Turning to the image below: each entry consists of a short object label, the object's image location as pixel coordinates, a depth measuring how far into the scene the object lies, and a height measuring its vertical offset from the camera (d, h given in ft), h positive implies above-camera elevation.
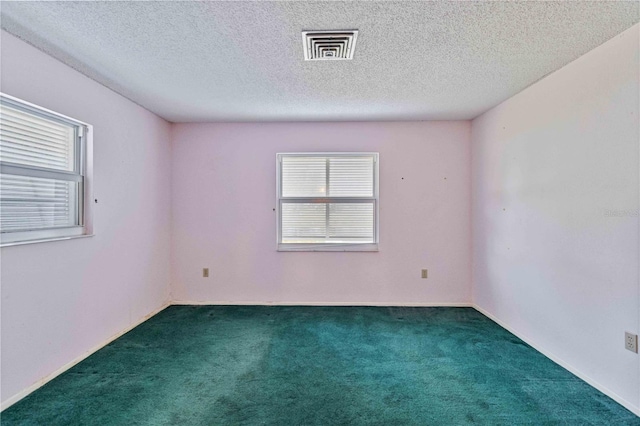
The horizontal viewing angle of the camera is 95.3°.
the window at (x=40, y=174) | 6.19 +0.95
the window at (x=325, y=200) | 12.23 +0.60
